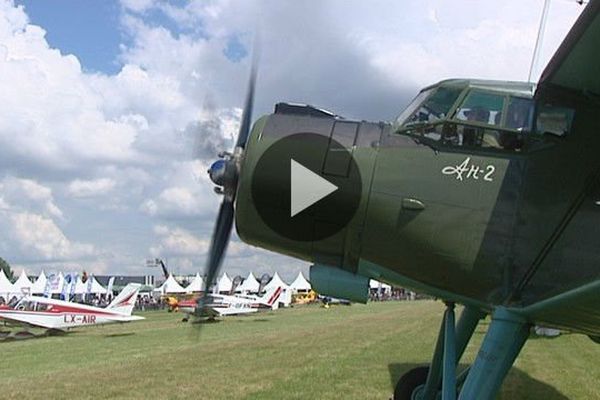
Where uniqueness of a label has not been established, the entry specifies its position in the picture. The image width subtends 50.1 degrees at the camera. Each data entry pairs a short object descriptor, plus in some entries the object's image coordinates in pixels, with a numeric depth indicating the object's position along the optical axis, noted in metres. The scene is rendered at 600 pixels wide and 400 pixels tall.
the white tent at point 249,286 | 70.94
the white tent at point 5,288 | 46.66
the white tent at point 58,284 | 52.35
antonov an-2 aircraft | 4.75
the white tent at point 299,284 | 79.25
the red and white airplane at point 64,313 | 27.83
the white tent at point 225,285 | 64.61
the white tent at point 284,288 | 57.81
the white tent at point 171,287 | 65.16
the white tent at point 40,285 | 54.49
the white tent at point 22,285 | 50.31
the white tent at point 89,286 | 55.94
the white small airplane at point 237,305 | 40.46
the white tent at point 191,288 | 61.80
